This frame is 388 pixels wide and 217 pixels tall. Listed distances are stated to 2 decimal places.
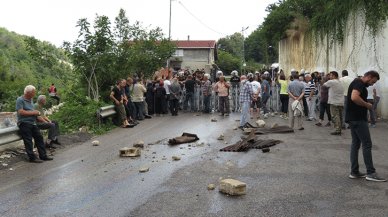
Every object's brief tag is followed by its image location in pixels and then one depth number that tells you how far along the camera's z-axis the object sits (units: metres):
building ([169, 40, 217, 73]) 67.25
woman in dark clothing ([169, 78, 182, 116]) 21.45
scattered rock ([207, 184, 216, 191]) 7.48
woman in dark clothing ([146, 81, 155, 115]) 21.62
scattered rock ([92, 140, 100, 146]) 12.83
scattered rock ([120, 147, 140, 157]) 10.75
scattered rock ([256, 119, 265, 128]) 15.97
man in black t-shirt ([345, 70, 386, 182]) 8.21
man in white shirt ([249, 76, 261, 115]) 17.00
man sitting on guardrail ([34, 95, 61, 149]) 11.91
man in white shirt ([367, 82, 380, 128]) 15.92
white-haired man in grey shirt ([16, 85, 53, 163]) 10.33
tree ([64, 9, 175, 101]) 19.25
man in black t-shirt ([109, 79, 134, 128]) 17.02
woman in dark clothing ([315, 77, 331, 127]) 16.43
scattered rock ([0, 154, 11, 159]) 10.55
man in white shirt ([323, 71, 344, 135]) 14.08
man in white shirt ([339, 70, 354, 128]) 15.55
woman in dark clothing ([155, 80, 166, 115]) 21.44
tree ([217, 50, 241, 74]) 85.17
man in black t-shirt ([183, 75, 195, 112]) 22.41
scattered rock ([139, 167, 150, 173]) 8.96
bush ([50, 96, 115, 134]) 15.92
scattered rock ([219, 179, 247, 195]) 7.08
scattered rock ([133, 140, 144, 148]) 12.04
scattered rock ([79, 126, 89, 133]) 15.41
